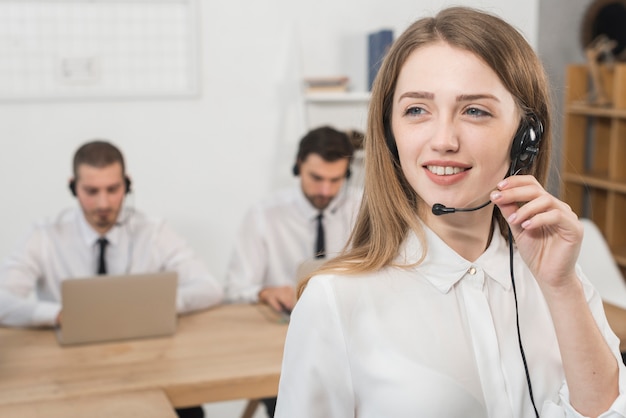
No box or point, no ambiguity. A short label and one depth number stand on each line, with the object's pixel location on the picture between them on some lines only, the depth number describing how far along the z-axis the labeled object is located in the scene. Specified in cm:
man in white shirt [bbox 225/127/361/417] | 334
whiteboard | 369
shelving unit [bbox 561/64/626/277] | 441
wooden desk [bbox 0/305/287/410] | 212
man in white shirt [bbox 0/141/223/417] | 304
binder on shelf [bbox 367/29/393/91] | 387
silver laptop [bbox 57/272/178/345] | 242
